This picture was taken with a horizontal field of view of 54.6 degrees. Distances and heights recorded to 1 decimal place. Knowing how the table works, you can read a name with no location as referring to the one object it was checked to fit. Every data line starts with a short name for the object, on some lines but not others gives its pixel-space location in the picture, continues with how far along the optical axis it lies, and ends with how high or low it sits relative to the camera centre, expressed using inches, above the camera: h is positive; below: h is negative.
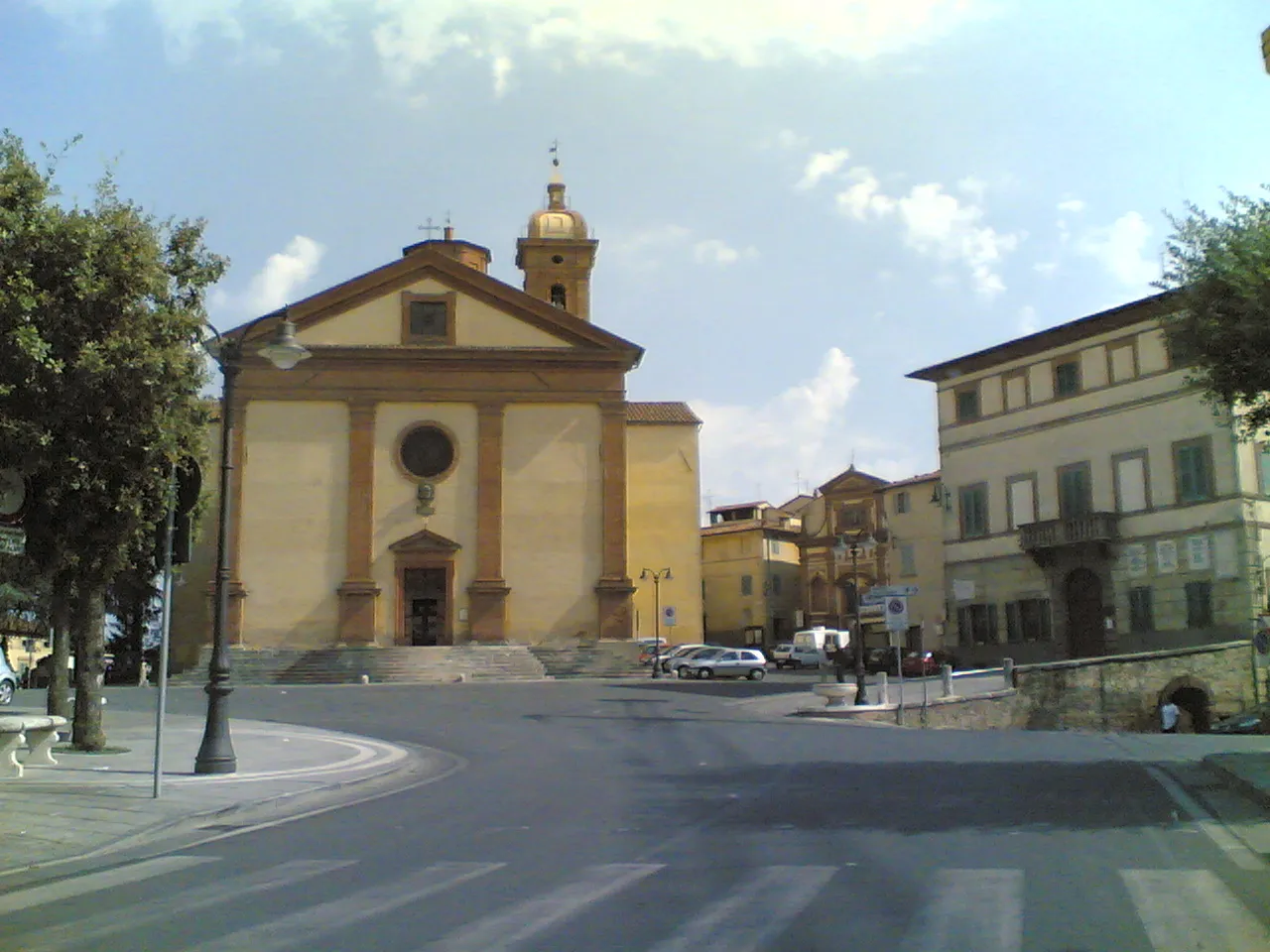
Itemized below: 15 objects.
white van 2378.2 -2.0
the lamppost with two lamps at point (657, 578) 1984.5 +111.2
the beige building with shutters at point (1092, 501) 1454.2 +180.6
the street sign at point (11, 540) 406.6 +36.7
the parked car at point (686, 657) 1766.7 -17.0
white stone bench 516.7 -38.5
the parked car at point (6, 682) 1141.1 -28.8
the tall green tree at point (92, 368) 531.2 +124.2
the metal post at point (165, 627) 466.3 +9.5
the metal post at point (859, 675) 1071.6 -27.7
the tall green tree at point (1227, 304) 516.4 +147.5
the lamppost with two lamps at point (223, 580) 551.8 +32.3
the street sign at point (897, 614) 994.7 +24.0
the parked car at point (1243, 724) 1229.8 -83.9
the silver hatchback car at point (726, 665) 1756.9 -29.0
